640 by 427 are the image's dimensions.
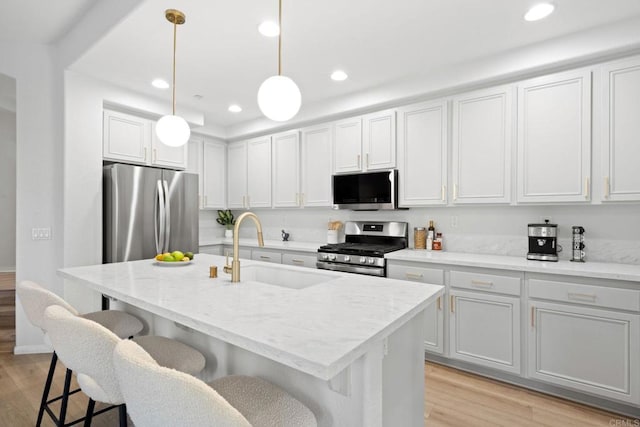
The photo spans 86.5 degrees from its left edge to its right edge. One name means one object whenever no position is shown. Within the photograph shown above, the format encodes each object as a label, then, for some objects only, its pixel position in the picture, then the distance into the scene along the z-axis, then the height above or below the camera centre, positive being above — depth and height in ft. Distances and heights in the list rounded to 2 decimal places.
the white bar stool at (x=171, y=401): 2.54 -1.47
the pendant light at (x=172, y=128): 6.86 +1.70
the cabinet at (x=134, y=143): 10.94 +2.34
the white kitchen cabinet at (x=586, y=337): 6.81 -2.64
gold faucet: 5.68 -0.90
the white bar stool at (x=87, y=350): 3.70 -1.56
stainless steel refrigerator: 10.34 -0.01
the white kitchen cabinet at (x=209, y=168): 15.12 +2.02
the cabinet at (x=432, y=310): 9.17 -2.67
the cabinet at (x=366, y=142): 11.15 +2.41
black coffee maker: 8.55 -0.73
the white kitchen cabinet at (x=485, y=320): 8.07 -2.65
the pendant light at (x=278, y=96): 5.09 +1.75
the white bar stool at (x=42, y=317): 5.26 -1.94
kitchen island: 3.29 -1.22
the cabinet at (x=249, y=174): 14.78 +1.73
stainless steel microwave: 11.05 +0.76
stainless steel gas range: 10.29 -1.14
